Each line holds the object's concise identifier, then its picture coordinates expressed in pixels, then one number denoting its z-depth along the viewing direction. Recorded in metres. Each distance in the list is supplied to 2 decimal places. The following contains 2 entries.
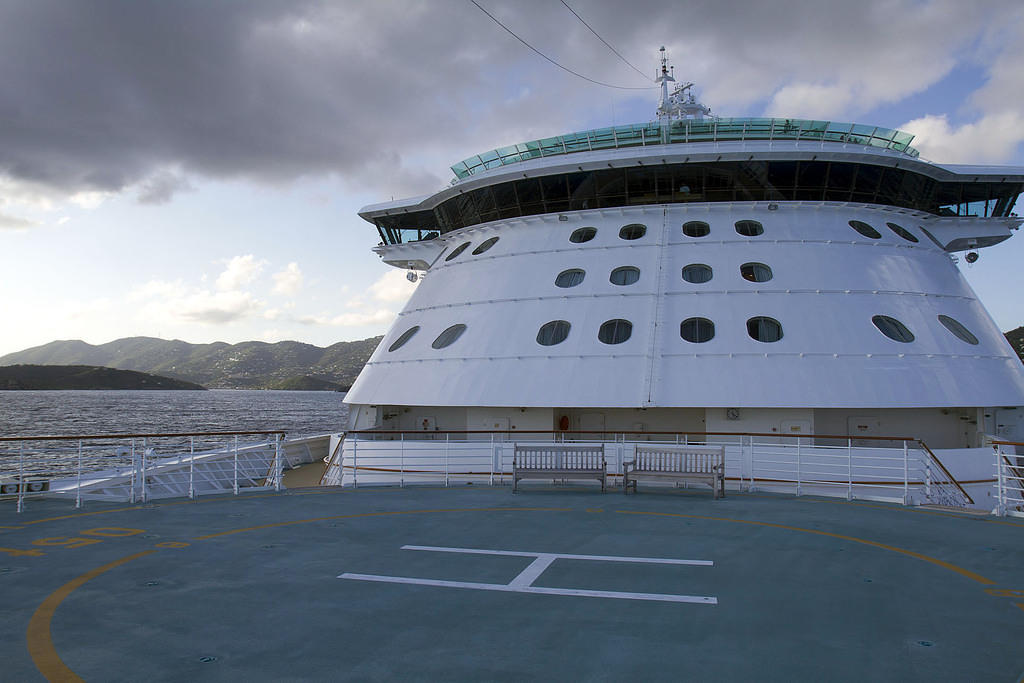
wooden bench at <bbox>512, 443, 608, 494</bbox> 12.79
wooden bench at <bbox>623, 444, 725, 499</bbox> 12.42
